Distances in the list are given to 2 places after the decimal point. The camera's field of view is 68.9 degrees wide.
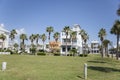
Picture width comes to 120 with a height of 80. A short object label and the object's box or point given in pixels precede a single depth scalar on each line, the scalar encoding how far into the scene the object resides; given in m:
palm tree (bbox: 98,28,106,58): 37.87
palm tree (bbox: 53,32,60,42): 46.51
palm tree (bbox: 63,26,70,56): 40.75
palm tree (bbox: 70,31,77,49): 42.12
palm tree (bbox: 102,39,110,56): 39.21
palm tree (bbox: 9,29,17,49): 46.24
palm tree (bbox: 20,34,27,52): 48.25
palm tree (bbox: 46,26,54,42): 44.20
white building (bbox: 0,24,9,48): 48.14
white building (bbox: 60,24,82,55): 44.93
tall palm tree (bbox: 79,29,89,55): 43.60
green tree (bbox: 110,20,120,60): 22.95
